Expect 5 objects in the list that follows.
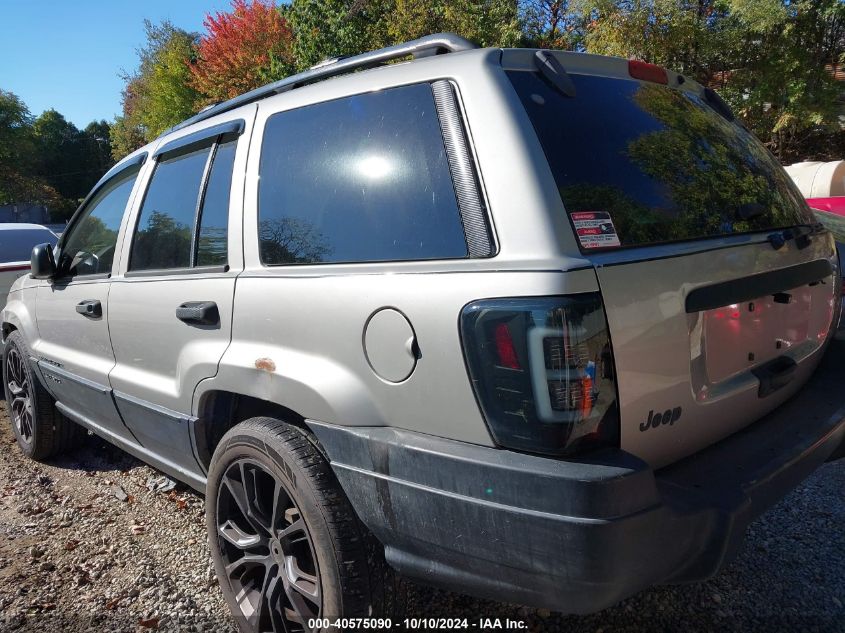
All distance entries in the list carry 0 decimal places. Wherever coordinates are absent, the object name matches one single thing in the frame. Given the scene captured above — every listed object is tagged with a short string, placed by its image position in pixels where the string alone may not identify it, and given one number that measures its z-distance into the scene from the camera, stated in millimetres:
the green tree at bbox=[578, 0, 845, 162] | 14219
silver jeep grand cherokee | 1608
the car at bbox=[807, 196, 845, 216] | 6590
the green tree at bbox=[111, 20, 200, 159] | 34969
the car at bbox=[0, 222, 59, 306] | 6547
